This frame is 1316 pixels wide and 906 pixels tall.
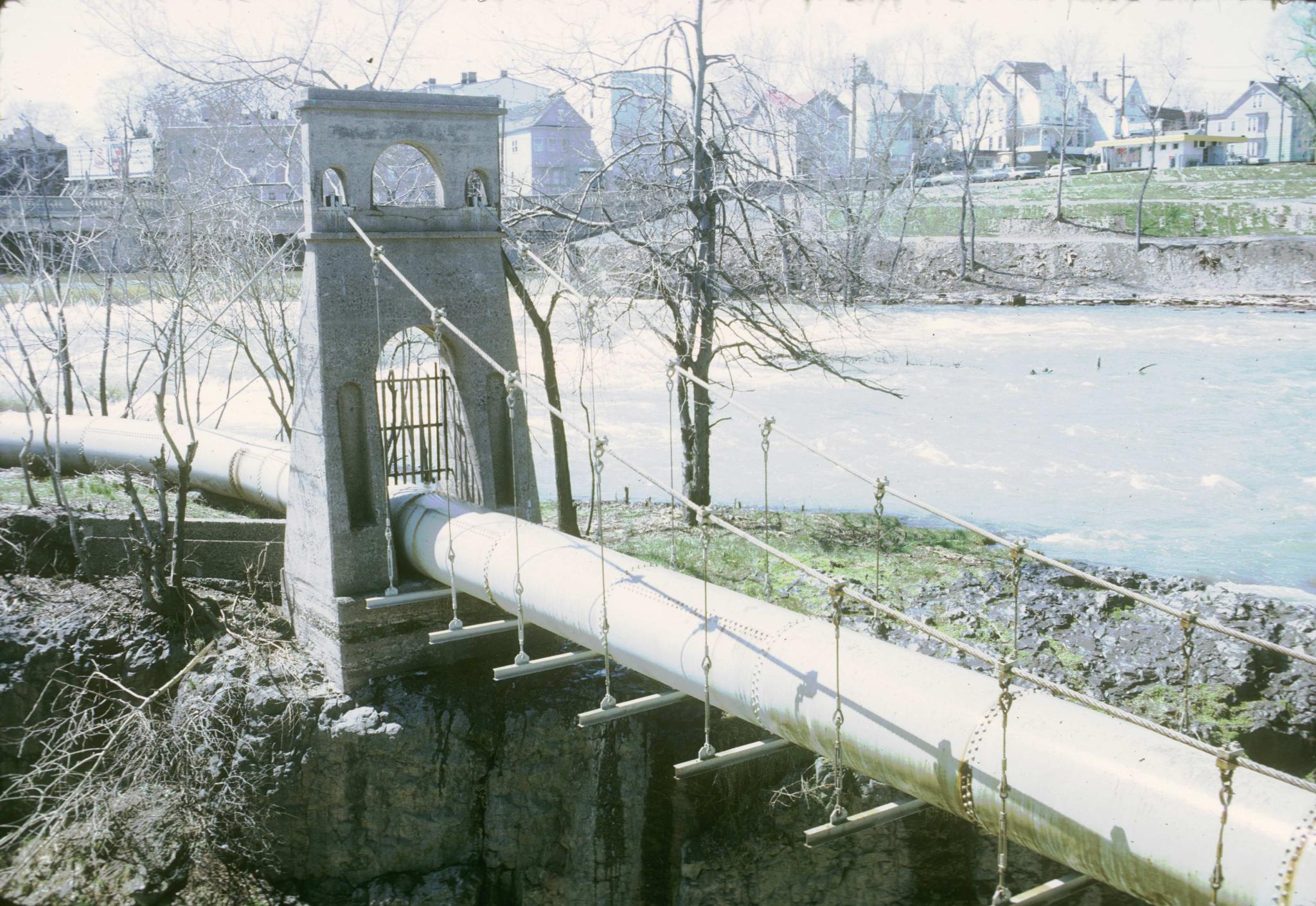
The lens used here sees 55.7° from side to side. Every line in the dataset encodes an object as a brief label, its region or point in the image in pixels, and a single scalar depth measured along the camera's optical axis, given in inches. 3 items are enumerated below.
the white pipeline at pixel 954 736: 184.5
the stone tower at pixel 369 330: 414.6
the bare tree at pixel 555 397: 508.1
